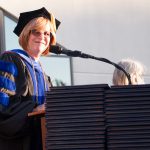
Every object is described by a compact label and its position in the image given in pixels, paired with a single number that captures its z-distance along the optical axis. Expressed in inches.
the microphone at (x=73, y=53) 196.4
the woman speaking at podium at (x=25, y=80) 182.7
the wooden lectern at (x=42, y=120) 170.9
